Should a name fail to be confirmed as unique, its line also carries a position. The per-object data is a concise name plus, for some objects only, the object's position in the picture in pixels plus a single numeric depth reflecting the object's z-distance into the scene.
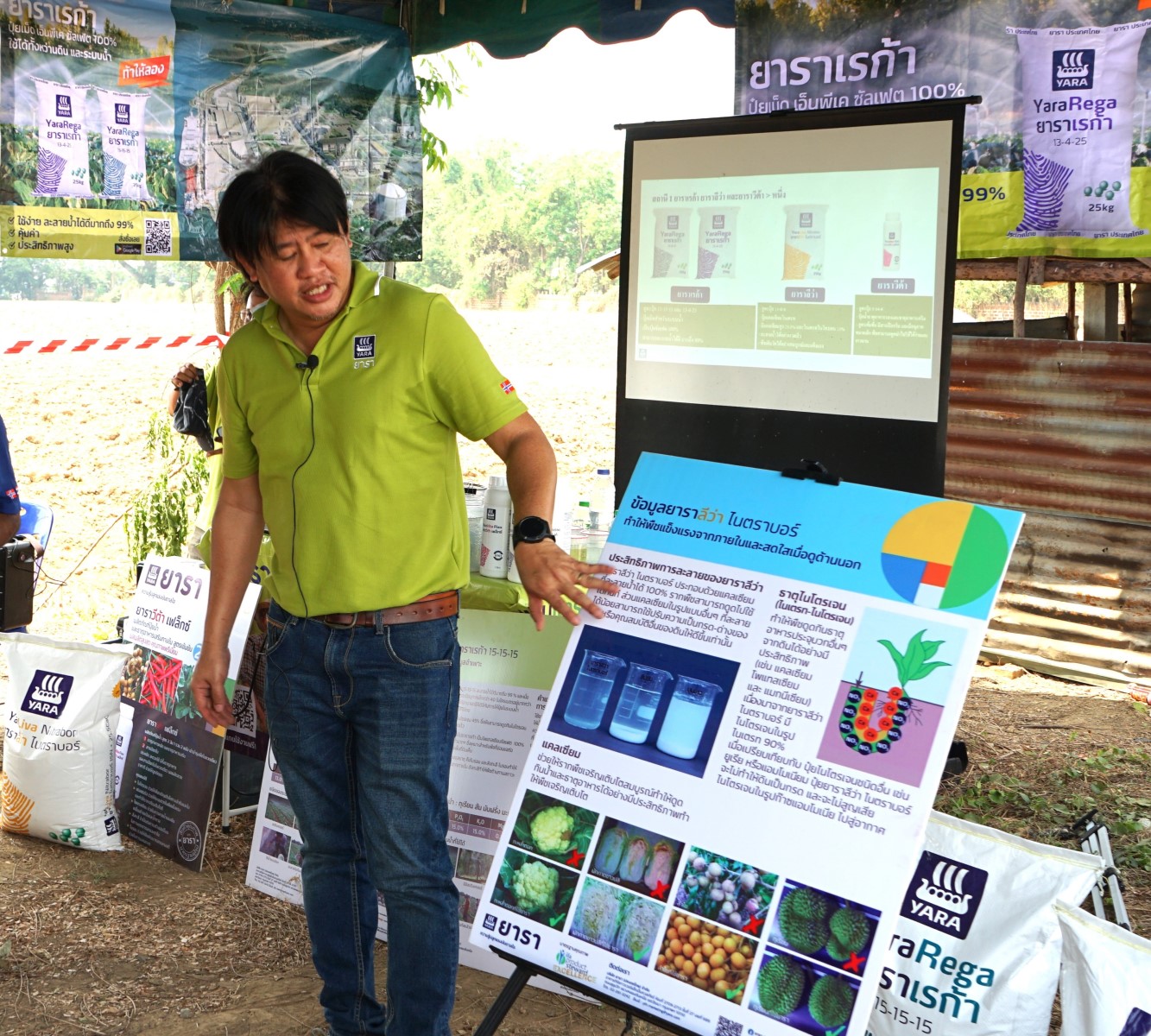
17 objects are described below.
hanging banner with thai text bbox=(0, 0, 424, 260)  3.99
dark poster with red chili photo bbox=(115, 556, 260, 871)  3.35
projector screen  3.31
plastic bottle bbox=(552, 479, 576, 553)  3.03
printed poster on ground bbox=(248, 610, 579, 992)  2.69
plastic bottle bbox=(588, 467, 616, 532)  3.21
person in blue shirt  3.55
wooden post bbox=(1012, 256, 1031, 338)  4.80
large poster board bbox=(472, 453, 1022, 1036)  1.72
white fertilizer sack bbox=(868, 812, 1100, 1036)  2.12
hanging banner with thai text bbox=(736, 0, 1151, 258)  4.13
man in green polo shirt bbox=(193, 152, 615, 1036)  1.94
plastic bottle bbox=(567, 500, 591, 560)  3.09
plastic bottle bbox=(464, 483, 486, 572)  3.08
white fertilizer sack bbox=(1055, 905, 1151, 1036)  1.93
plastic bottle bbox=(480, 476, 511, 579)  2.96
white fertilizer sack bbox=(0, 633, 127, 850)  3.35
